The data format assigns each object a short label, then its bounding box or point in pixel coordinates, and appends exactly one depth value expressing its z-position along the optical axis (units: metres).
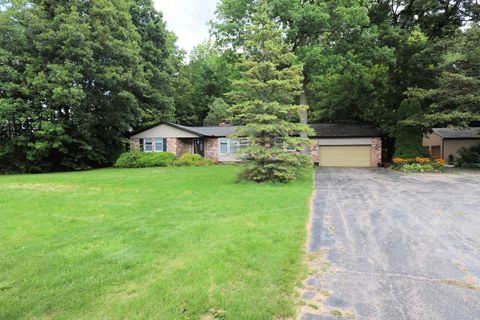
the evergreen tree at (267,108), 11.30
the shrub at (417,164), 15.97
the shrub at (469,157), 19.37
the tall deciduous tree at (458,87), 15.67
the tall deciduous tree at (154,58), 24.08
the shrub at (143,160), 20.64
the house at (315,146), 20.86
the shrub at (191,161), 20.54
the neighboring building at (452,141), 22.62
